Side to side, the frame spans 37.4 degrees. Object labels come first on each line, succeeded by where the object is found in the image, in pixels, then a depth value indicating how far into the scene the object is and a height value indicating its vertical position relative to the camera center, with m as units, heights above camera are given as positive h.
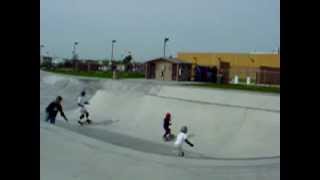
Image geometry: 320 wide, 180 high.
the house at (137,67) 67.06 +2.38
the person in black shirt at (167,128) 16.79 -1.58
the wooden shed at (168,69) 43.53 +1.40
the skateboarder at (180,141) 12.69 -1.54
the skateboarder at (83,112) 20.06 -1.24
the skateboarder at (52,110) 16.31 -0.96
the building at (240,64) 41.34 +2.33
